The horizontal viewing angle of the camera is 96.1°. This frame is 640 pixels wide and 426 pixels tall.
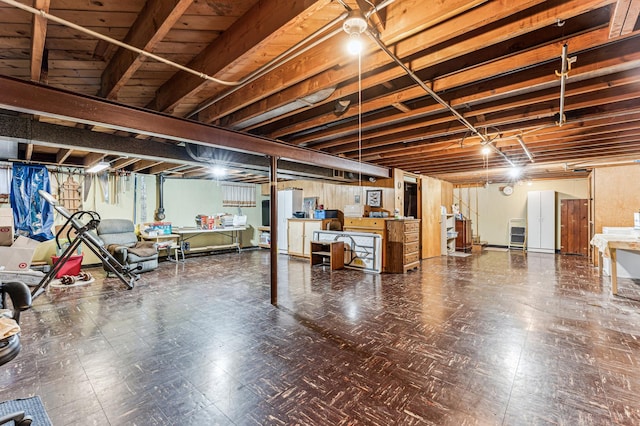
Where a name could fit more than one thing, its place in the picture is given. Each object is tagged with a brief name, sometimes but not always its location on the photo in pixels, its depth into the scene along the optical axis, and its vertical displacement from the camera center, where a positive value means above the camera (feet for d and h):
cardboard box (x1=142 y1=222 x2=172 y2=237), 22.29 -1.07
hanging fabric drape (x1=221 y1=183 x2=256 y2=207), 29.19 +2.13
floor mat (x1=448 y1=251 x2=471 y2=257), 26.68 -3.74
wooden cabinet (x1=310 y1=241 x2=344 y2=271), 19.83 -2.74
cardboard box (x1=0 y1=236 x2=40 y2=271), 14.57 -2.15
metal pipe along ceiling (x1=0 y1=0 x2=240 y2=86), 4.37 +3.25
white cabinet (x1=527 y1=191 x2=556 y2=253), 28.04 -0.66
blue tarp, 18.33 +0.78
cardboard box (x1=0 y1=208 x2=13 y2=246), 15.60 -0.64
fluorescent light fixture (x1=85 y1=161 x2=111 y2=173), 18.18 +3.22
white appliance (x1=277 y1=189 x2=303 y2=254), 28.50 +0.58
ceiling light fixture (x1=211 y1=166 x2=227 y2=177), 22.50 +3.49
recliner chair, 17.99 -2.08
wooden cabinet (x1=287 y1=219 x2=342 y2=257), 24.62 -1.42
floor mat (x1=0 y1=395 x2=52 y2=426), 5.57 -3.97
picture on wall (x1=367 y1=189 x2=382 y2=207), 22.66 +1.35
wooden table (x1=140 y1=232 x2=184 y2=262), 21.91 -2.09
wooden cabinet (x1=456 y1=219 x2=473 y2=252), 29.76 -2.21
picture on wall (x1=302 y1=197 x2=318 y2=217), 27.30 +1.00
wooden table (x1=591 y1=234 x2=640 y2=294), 12.88 -1.40
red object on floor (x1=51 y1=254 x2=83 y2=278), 16.85 -3.04
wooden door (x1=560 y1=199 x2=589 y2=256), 26.68 -1.17
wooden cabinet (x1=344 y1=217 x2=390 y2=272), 19.52 -0.78
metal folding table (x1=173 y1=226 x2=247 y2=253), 24.47 -1.85
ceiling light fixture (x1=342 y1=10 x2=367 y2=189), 4.79 +3.27
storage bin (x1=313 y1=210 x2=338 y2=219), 24.67 +0.07
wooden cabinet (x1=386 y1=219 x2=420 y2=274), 18.82 -2.02
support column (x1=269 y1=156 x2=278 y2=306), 12.66 -0.92
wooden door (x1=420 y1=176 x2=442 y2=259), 25.16 -0.12
